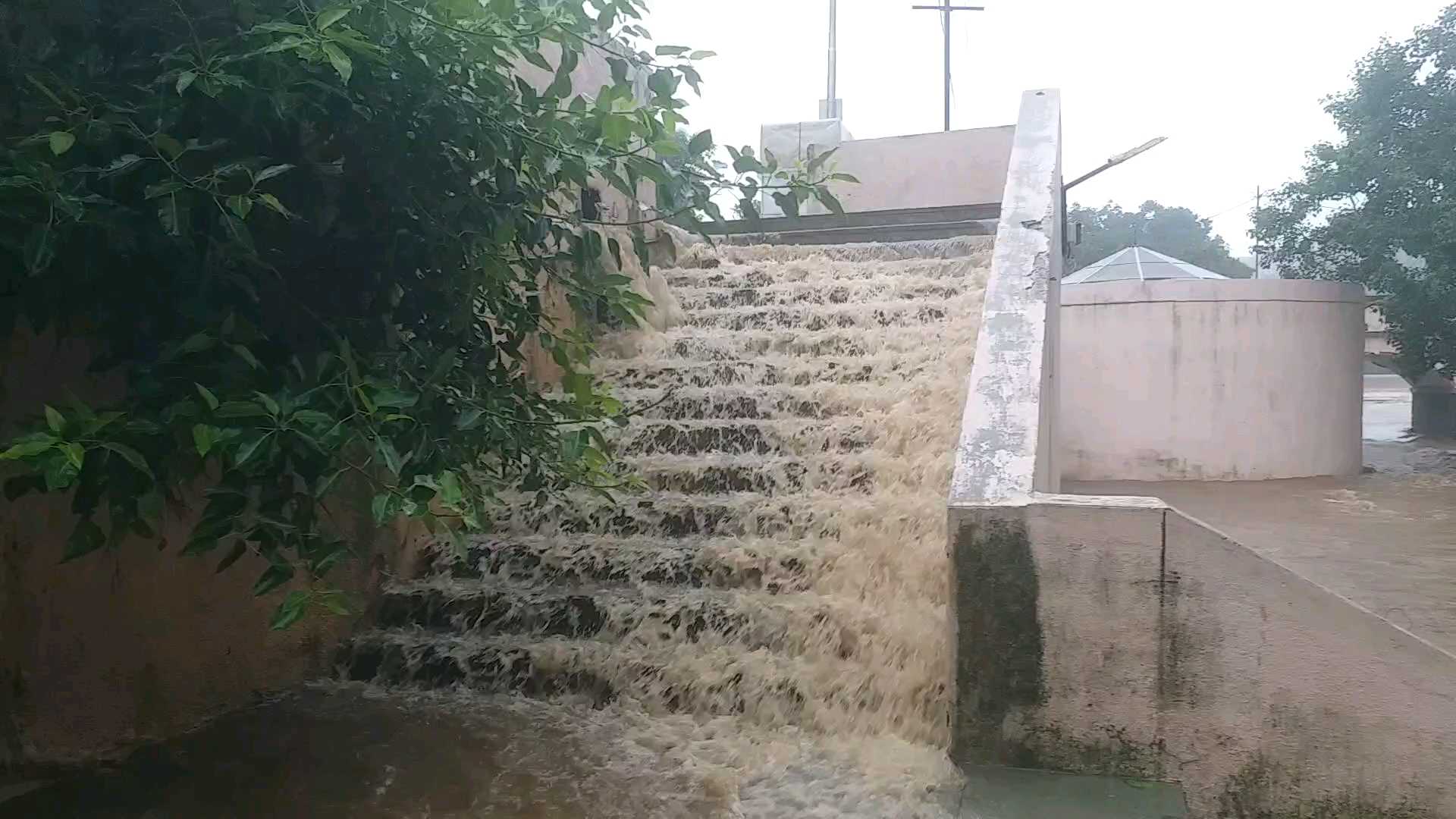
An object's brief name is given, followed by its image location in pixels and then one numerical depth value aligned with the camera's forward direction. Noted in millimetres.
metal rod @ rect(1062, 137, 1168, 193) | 11156
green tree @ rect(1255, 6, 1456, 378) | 11727
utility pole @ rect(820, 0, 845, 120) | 19312
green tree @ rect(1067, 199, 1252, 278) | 32625
